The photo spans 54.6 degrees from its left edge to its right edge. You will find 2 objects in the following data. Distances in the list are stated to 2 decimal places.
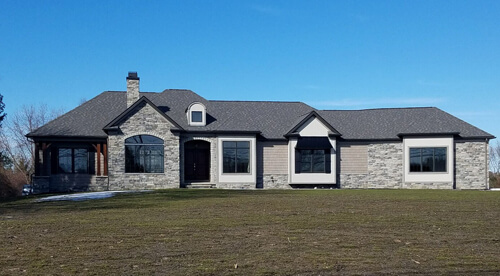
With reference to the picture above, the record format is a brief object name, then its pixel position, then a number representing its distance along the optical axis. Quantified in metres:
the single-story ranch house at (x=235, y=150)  29.67
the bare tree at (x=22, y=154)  49.40
